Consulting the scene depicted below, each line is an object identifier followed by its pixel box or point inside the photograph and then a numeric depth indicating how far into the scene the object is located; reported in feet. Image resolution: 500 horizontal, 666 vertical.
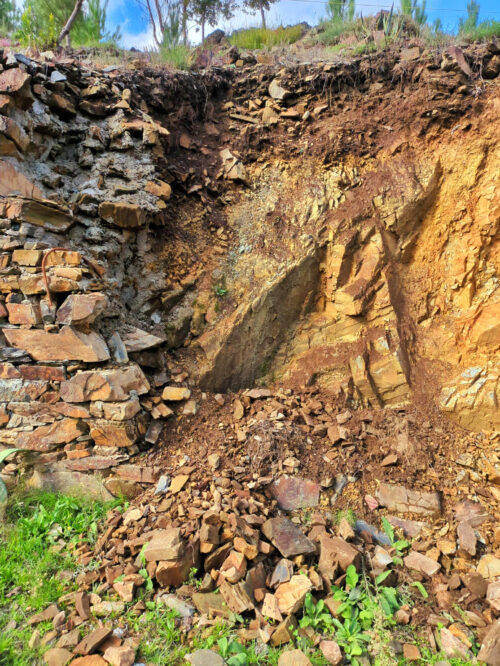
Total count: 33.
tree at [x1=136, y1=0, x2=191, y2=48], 24.59
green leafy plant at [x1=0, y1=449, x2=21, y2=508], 11.11
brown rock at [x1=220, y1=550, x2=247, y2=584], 8.89
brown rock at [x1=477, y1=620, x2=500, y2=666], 7.83
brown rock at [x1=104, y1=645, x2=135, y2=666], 7.36
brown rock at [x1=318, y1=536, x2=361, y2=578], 9.27
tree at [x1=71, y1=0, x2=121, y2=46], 25.20
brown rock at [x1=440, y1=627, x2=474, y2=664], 7.98
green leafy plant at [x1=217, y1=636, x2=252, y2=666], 7.45
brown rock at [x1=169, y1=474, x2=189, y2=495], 11.02
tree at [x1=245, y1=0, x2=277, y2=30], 38.81
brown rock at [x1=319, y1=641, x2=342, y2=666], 7.66
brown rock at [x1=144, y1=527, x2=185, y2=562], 9.03
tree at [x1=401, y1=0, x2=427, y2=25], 22.80
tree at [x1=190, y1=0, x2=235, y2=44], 38.63
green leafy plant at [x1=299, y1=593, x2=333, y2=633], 8.31
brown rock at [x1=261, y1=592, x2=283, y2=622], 8.27
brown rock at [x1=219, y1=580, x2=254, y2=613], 8.45
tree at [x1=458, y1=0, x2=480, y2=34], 20.85
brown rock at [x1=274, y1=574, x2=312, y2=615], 8.39
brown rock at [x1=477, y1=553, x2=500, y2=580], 9.87
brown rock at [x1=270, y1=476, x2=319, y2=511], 11.31
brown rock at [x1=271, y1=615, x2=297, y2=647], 7.91
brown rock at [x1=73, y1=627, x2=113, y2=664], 7.53
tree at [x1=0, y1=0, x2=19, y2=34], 27.30
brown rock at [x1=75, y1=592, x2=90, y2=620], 8.38
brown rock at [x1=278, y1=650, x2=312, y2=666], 7.34
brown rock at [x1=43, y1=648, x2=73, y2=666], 7.35
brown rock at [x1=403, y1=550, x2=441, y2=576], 9.87
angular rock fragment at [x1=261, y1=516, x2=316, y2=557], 9.58
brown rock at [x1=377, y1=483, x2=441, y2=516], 11.48
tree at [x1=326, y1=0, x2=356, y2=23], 26.02
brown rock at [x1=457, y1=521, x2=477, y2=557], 10.34
